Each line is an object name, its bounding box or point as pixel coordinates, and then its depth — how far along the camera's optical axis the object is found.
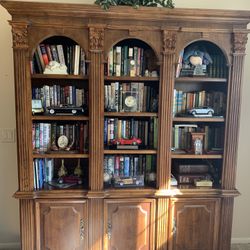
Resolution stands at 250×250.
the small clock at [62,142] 2.22
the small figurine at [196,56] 2.21
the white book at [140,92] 2.24
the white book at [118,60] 2.15
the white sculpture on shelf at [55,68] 2.07
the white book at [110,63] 2.14
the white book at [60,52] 2.12
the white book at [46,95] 2.18
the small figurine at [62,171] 2.32
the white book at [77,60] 2.11
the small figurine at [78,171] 2.35
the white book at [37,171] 2.16
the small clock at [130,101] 2.20
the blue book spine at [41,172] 2.18
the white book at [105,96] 2.19
